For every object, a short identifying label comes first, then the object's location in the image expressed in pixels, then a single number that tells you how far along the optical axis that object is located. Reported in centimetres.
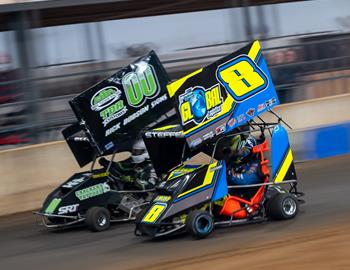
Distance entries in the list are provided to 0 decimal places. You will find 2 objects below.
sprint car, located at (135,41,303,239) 1727
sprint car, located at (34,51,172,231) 2094
